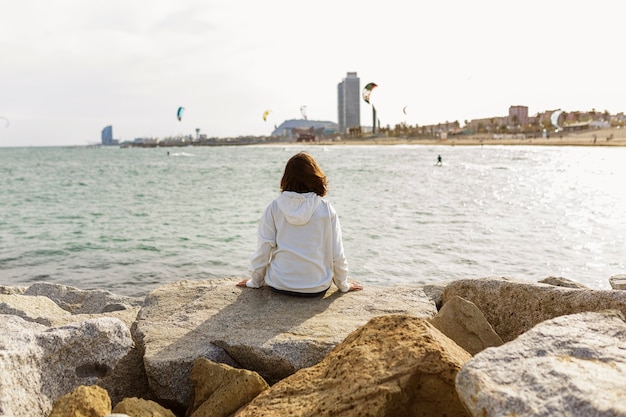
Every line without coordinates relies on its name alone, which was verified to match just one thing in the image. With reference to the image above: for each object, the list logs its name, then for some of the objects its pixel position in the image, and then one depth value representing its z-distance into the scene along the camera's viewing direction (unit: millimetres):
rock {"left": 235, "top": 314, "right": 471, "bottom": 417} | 2262
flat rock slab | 3133
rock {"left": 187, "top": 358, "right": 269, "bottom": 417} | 2699
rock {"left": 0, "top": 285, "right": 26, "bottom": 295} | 6398
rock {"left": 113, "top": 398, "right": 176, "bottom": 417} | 2586
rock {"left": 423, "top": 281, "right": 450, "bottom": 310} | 4445
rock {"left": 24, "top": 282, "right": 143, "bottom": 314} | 5806
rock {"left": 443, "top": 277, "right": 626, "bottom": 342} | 3291
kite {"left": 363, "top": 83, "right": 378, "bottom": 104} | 75812
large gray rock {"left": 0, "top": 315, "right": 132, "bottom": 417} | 2598
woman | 4043
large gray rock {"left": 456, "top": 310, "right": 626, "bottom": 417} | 1749
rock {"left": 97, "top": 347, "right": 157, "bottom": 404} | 3156
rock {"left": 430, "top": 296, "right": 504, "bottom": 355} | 3197
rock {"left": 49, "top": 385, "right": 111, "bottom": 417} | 2484
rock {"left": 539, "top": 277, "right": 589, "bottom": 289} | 4765
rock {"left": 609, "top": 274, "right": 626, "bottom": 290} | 4426
